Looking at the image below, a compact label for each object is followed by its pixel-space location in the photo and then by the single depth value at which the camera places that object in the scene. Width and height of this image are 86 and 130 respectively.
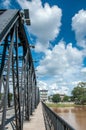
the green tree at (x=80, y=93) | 52.91
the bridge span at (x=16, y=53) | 2.28
